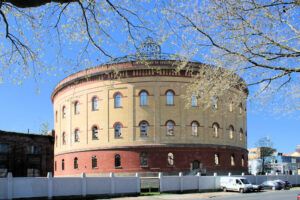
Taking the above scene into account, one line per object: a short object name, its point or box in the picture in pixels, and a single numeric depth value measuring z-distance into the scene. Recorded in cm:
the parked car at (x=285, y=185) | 3856
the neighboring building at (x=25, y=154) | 4419
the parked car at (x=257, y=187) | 3329
